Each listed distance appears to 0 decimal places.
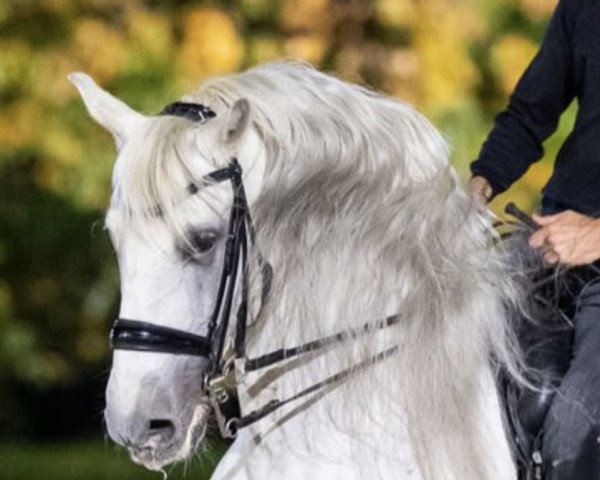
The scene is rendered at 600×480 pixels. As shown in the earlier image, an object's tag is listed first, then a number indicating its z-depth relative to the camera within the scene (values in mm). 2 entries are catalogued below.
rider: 8320
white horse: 8289
